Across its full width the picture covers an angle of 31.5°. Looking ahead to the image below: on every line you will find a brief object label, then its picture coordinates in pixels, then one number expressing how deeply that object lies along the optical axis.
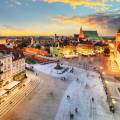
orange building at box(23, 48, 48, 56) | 132.38
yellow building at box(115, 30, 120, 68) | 127.80
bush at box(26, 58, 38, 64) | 102.59
